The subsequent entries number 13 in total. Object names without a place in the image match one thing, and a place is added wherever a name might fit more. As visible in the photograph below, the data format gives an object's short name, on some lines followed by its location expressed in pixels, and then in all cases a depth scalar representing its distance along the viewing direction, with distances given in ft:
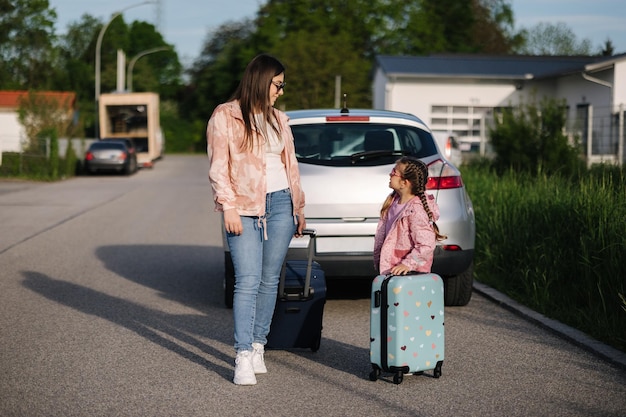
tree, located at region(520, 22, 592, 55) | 298.97
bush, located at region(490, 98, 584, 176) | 60.75
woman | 18.22
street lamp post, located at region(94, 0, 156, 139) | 155.34
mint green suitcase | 18.44
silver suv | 25.48
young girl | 18.93
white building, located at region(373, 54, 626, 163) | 128.57
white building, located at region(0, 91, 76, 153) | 112.01
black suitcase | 20.63
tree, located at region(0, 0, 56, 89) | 269.64
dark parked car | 122.01
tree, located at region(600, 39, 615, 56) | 263.59
